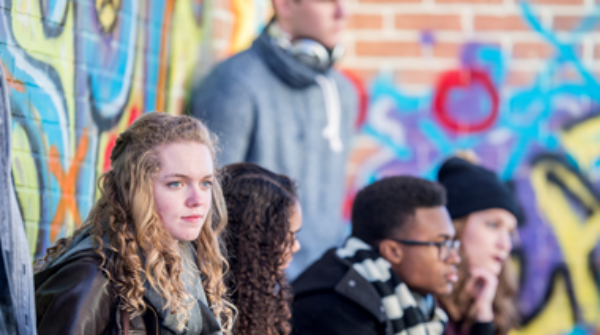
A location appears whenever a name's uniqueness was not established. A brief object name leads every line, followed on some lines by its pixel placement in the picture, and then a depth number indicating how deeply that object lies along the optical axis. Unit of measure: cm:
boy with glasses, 730
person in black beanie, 916
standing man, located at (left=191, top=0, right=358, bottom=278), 905
